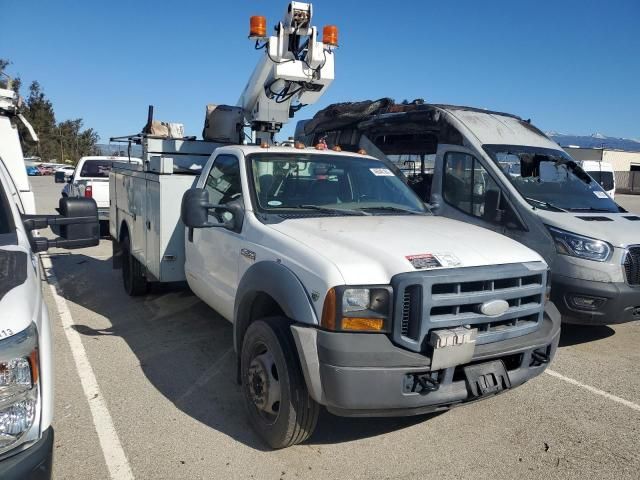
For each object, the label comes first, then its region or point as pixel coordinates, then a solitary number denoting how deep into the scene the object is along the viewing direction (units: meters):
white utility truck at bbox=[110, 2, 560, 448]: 2.87
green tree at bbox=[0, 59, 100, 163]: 59.94
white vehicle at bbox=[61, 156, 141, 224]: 11.44
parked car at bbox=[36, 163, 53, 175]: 55.19
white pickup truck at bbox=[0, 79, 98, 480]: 1.99
